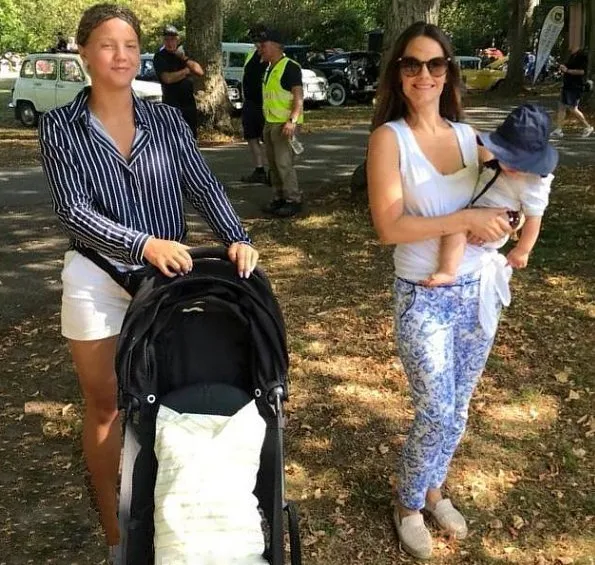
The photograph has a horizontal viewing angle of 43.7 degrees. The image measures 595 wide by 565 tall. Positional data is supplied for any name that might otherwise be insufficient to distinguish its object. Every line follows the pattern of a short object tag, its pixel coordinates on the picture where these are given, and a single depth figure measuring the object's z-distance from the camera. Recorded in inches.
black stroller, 93.8
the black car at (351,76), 938.7
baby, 101.3
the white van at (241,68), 860.6
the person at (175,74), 437.7
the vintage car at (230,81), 785.6
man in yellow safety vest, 312.0
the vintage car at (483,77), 1175.0
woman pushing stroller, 98.1
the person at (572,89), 530.0
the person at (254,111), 369.1
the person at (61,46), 788.4
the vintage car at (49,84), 689.0
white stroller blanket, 82.3
